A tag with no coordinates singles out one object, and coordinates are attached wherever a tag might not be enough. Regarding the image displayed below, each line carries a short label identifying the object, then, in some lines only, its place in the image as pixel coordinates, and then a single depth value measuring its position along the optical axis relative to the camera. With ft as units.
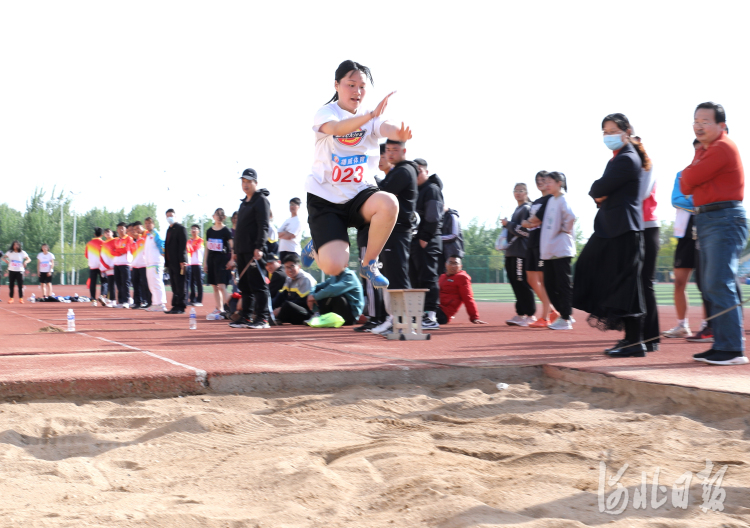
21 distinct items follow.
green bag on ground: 30.50
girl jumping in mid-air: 15.34
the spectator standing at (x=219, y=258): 38.11
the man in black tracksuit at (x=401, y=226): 23.85
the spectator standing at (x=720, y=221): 15.87
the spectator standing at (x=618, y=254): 17.57
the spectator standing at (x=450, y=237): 33.50
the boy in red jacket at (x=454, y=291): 32.76
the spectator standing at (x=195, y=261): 54.13
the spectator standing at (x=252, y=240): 28.50
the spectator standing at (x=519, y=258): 30.81
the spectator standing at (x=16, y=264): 66.23
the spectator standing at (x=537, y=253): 28.55
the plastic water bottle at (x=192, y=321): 28.01
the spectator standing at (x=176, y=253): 42.32
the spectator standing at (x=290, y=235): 38.75
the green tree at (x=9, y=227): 274.36
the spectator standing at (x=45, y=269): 72.95
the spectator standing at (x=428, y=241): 27.40
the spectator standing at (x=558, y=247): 27.14
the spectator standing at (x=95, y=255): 61.24
